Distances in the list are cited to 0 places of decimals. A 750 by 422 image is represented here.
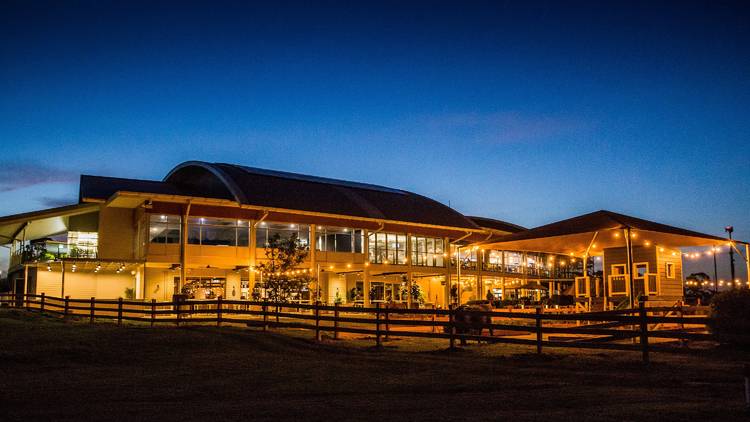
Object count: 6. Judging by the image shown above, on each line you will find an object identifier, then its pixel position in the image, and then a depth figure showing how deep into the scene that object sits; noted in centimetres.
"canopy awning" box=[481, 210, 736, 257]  2081
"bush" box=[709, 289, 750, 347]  1309
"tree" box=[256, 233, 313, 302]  3034
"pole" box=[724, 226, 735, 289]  3644
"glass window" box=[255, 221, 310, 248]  3250
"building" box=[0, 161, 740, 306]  2916
